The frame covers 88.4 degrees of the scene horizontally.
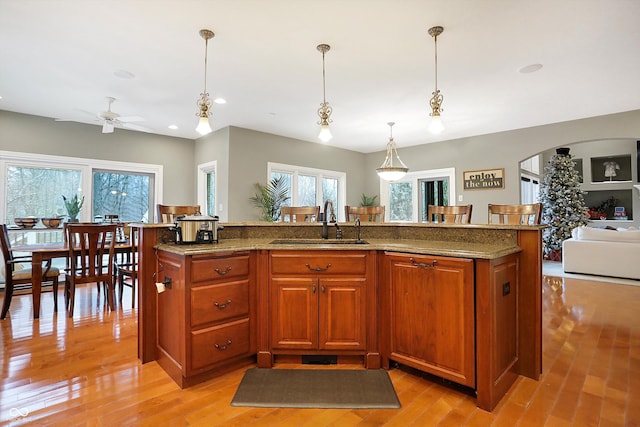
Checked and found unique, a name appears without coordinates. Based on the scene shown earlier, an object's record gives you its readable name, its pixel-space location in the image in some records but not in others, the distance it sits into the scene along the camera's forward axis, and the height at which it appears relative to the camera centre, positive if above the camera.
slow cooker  2.35 -0.09
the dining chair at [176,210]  3.32 +0.06
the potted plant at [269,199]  6.02 +0.32
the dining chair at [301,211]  3.58 +0.06
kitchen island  1.97 -0.58
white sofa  5.05 -0.57
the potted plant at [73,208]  5.02 +0.12
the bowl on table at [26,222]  4.66 -0.09
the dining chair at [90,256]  3.44 -0.43
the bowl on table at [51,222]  4.80 -0.09
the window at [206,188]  6.34 +0.56
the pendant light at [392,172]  4.95 +0.67
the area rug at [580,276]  4.94 -0.97
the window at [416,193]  7.00 +0.55
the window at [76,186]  4.93 +0.50
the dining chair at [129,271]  3.76 -0.64
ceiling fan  4.17 +1.28
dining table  3.38 -0.44
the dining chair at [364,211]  3.64 +0.06
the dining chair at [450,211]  3.31 +0.06
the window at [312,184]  6.66 +0.70
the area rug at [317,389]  1.89 -1.07
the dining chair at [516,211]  2.61 +0.05
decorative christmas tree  7.35 +0.29
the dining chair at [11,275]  3.39 -0.64
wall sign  6.12 +0.73
